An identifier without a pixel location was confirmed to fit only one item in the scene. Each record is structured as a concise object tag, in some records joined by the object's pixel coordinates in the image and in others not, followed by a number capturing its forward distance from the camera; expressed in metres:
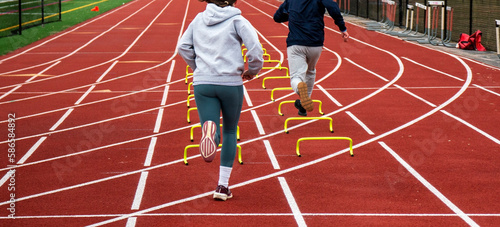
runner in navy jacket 10.25
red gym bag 20.94
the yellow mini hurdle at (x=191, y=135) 9.65
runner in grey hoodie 6.42
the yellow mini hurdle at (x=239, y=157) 8.45
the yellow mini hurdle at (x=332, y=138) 8.90
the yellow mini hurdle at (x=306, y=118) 9.81
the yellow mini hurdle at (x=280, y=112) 11.61
